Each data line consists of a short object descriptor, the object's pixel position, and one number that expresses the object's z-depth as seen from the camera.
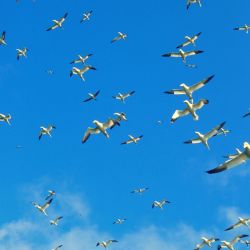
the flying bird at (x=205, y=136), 51.67
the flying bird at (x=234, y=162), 26.69
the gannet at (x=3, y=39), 58.81
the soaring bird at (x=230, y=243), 63.07
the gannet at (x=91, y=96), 60.56
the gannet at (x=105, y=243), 71.19
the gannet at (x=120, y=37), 67.06
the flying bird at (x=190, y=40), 62.35
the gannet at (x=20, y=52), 66.94
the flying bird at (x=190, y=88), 50.22
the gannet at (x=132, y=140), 64.62
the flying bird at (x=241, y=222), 61.75
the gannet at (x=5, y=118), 62.06
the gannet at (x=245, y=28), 65.29
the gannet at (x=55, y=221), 72.58
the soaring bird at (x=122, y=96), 64.38
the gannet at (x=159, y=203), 73.59
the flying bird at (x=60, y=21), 65.75
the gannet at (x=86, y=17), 64.75
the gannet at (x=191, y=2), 56.53
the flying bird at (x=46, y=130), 64.94
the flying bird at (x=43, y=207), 70.06
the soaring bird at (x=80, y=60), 66.12
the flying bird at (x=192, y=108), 49.09
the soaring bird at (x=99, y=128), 50.53
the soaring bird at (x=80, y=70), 63.31
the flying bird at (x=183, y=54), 58.02
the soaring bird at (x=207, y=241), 67.31
